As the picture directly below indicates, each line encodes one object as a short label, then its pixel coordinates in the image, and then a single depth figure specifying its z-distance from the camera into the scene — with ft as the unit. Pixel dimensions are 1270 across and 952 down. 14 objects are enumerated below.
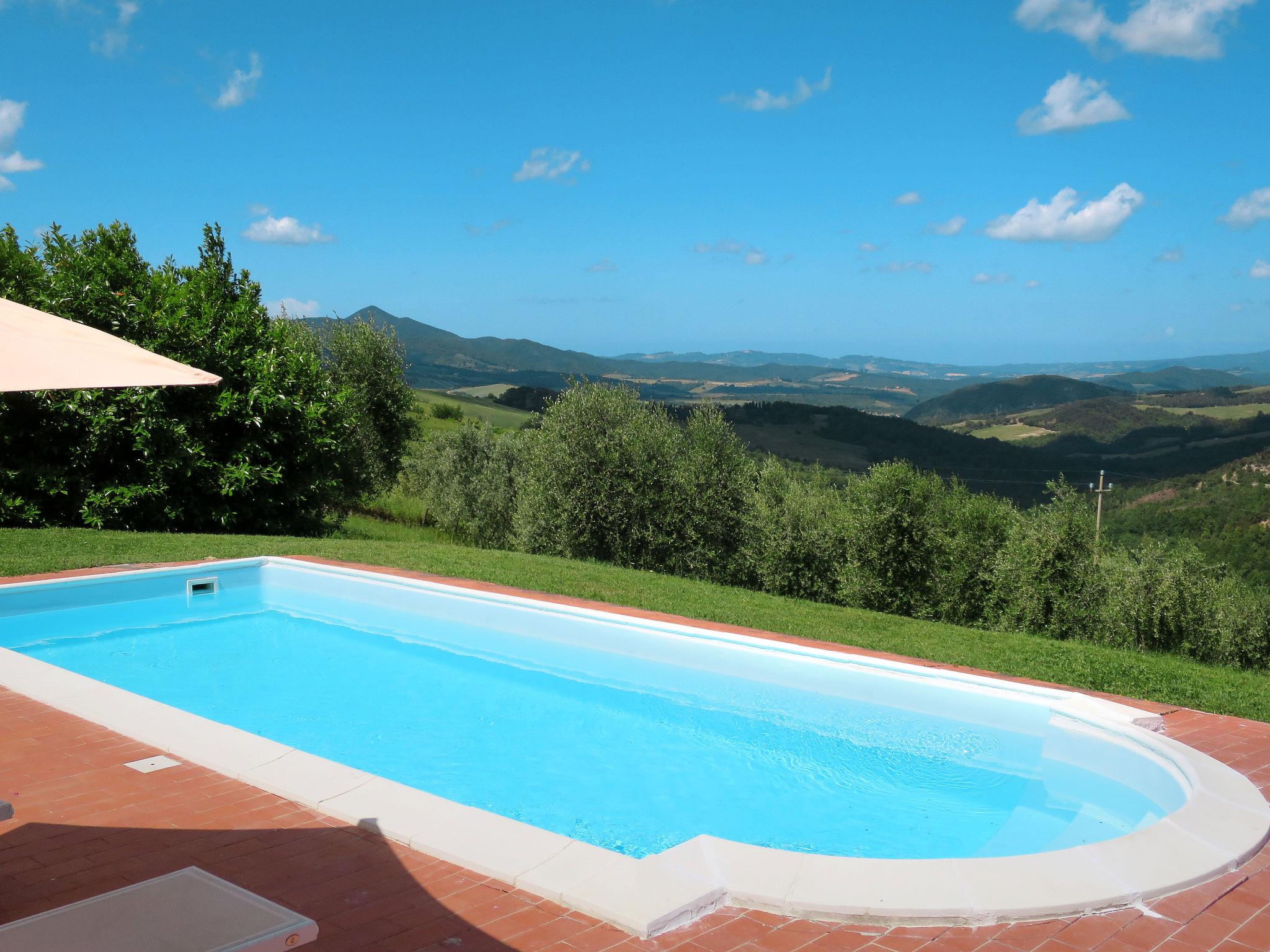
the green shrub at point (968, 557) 84.28
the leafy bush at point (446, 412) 171.63
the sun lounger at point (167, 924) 8.32
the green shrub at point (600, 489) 72.28
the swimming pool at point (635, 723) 20.67
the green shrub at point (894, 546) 82.48
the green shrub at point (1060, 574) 73.61
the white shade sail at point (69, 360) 10.01
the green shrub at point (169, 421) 51.78
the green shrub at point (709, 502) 73.82
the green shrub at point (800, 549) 86.74
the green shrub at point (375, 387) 84.79
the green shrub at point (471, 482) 110.42
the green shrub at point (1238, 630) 76.28
